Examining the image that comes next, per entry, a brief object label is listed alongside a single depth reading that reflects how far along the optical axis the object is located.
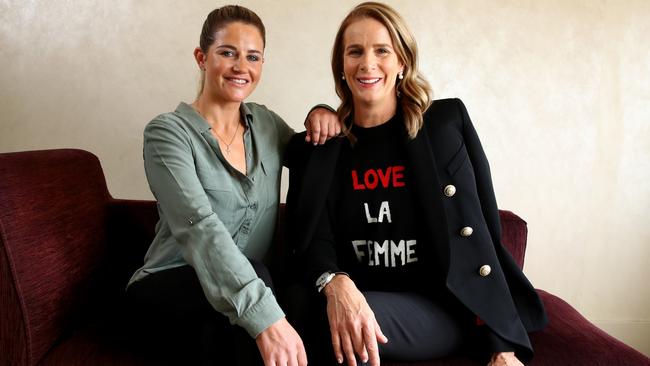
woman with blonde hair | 1.43
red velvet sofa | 1.41
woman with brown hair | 1.32
